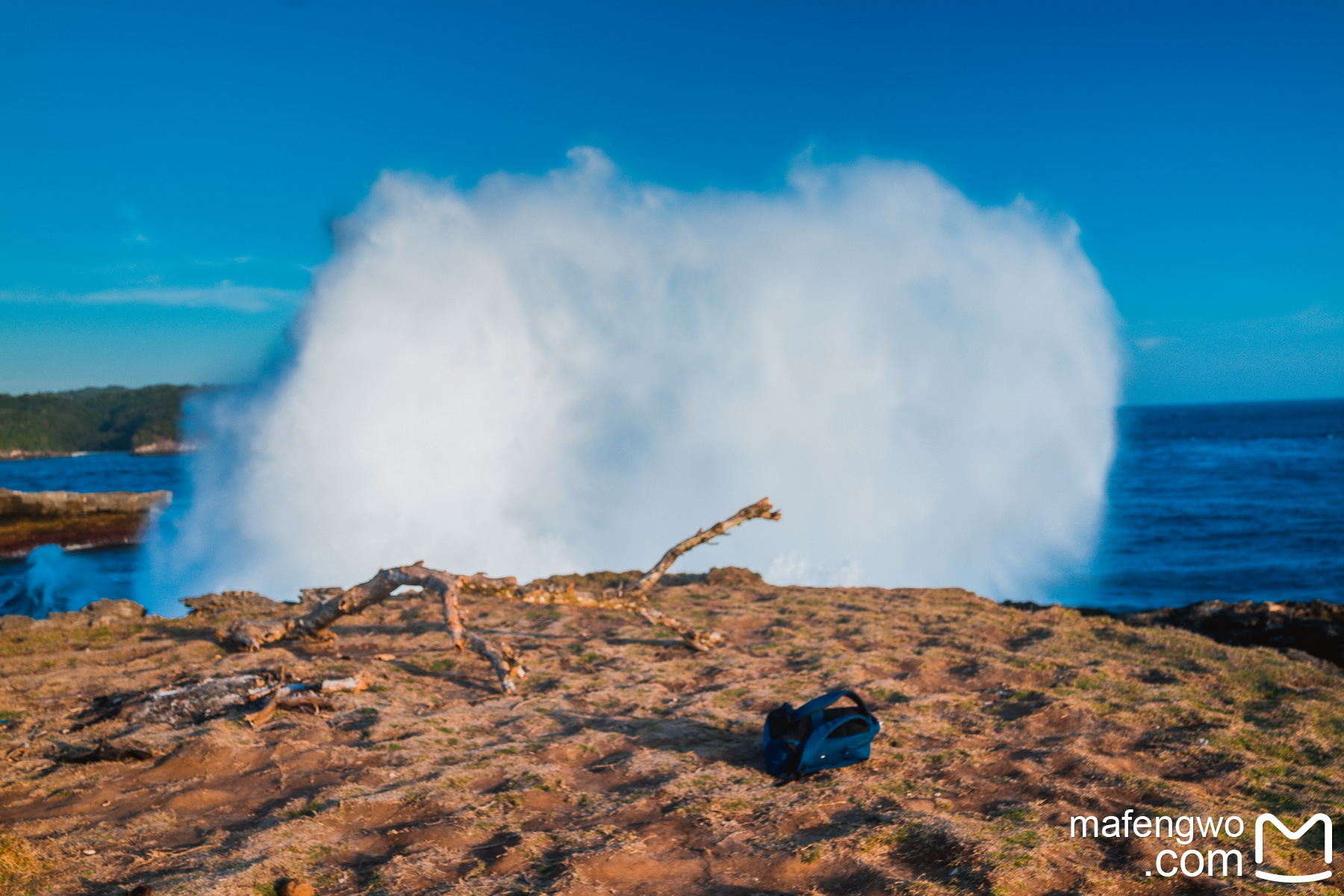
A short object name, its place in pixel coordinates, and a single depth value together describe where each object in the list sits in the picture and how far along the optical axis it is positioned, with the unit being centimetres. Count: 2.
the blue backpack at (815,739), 568
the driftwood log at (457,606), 823
